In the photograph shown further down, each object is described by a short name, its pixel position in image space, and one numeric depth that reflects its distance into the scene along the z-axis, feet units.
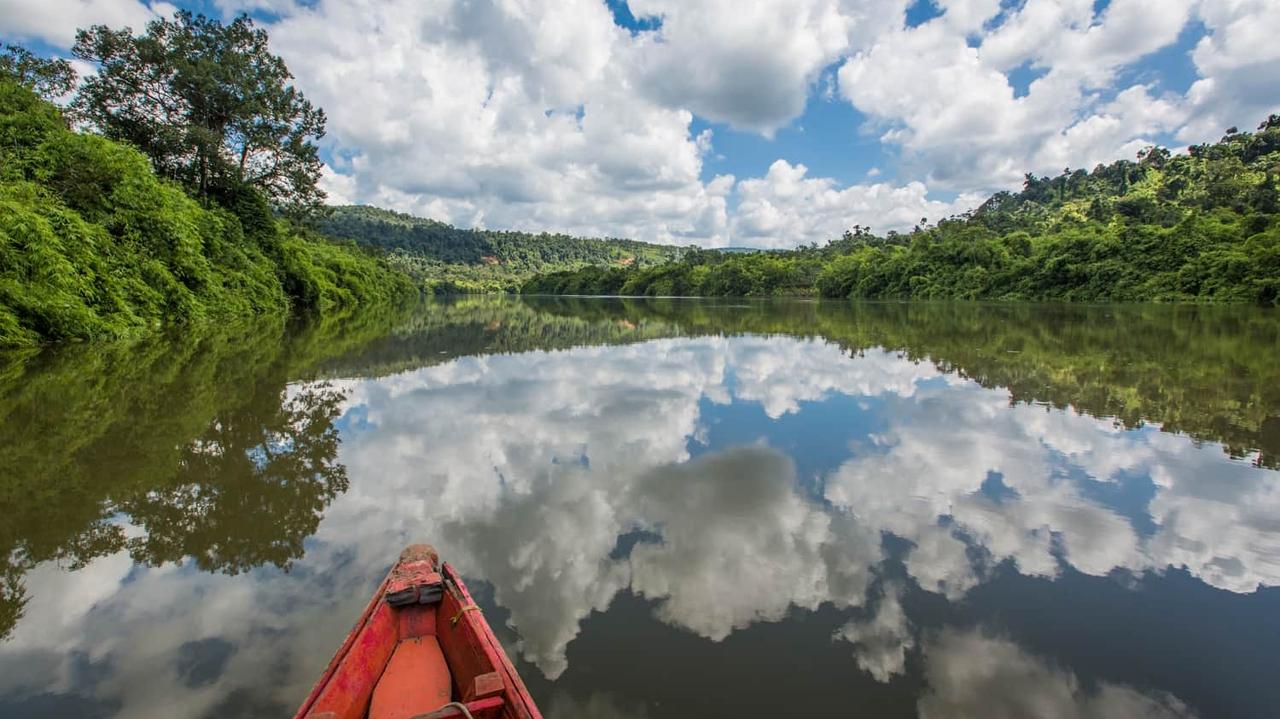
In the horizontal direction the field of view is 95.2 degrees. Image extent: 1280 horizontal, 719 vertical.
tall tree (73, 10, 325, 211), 84.94
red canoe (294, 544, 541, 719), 7.73
